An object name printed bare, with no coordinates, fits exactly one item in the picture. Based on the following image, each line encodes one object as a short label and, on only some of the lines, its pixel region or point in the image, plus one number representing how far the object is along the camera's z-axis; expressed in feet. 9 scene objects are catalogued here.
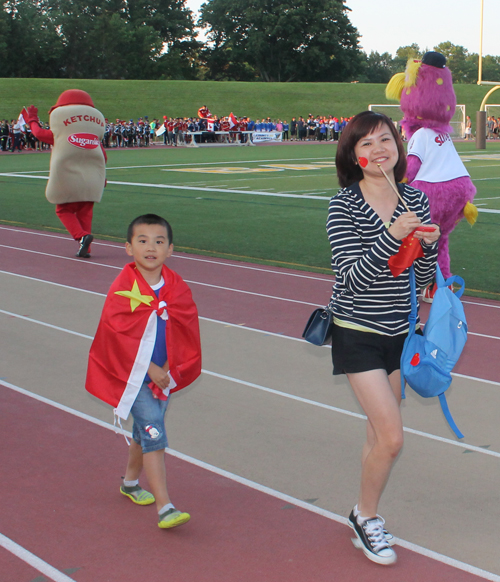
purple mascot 26.05
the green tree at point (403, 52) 476.71
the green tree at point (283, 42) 303.48
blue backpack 10.37
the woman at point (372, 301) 10.36
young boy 11.35
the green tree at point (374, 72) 355.97
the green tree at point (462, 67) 465.06
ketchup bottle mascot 35.55
